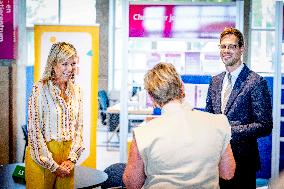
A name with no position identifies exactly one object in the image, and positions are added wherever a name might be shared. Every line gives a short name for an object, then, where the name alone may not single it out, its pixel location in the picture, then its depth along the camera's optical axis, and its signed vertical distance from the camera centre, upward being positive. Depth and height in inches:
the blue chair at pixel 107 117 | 320.8 -22.9
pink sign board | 185.1 +30.1
